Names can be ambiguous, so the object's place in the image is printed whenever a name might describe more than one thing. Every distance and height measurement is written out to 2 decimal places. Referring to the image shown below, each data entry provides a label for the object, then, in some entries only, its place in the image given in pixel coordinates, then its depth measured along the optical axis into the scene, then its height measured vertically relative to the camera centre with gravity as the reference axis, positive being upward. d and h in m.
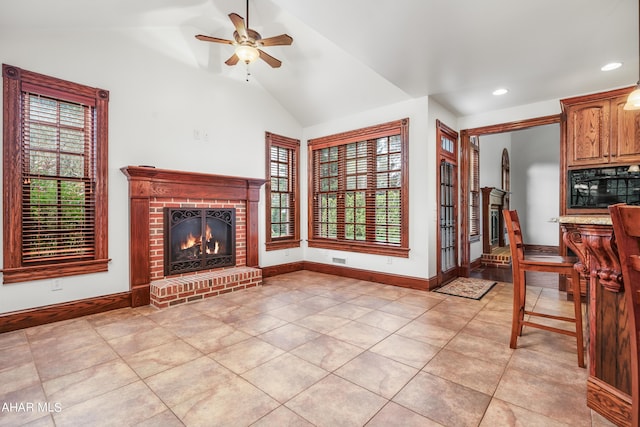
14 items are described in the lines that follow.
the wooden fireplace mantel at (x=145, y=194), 3.59 +0.23
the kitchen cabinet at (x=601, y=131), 3.56 +0.97
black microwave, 3.61 +0.29
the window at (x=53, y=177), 2.90 +0.37
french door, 4.51 +0.15
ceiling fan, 3.01 +1.74
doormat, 4.06 -1.10
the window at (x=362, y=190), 4.57 +0.35
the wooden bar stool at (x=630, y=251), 1.21 -0.16
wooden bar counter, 1.58 -0.65
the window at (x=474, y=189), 5.82 +0.43
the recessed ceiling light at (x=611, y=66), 3.27 +1.58
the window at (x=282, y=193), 5.25 +0.35
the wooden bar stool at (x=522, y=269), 2.33 -0.45
